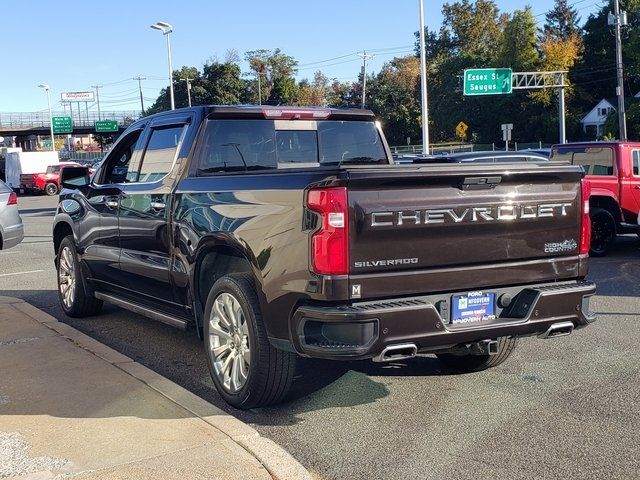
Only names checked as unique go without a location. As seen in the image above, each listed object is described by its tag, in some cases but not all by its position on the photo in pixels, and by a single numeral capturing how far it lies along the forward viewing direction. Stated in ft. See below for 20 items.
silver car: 37.83
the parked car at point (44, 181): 131.54
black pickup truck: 13.82
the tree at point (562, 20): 320.09
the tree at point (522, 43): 235.40
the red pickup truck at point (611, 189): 39.32
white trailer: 135.95
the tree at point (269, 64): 340.59
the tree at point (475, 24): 316.40
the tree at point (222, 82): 274.98
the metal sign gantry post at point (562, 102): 131.30
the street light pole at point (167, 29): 152.05
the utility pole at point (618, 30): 112.88
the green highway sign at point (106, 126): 298.56
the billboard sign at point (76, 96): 426.10
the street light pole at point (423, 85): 92.58
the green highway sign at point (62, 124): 294.05
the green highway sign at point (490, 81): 130.41
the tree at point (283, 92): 284.41
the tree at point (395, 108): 265.95
